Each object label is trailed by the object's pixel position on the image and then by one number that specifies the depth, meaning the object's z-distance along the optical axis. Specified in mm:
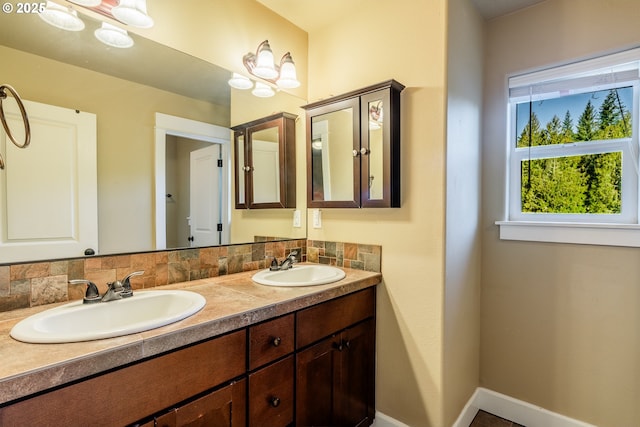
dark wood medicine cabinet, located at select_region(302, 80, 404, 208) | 1572
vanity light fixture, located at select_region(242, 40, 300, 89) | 1747
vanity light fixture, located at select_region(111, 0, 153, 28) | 1248
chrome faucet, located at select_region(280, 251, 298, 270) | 1730
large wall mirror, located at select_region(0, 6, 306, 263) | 1111
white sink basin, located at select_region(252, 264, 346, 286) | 1509
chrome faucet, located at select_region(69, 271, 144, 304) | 1085
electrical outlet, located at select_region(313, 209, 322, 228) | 1997
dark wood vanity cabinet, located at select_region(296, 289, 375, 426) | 1277
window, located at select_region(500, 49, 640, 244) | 1566
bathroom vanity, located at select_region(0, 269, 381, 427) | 707
